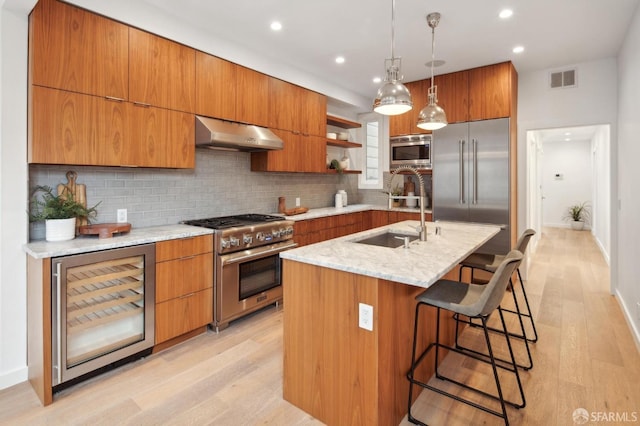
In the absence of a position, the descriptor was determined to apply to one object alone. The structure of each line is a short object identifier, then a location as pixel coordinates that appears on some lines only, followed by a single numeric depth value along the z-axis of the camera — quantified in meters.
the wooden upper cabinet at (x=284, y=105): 3.93
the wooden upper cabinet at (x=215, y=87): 3.17
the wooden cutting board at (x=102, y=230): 2.45
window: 5.80
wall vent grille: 4.14
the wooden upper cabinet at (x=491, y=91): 4.05
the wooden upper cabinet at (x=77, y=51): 2.23
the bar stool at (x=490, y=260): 2.52
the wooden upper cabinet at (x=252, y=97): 3.54
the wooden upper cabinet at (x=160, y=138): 2.73
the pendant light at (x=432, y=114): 2.80
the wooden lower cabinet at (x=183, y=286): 2.63
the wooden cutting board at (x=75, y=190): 2.56
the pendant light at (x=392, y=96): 2.20
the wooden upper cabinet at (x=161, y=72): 2.72
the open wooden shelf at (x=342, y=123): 5.05
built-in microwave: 4.77
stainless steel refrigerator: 4.11
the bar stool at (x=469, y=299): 1.72
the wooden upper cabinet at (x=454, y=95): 4.33
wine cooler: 2.10
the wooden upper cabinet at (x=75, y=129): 2.24
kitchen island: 1.70
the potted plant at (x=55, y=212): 2.30
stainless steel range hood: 3.12
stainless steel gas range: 2.99
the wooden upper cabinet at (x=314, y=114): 4.39
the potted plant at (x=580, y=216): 8.97
